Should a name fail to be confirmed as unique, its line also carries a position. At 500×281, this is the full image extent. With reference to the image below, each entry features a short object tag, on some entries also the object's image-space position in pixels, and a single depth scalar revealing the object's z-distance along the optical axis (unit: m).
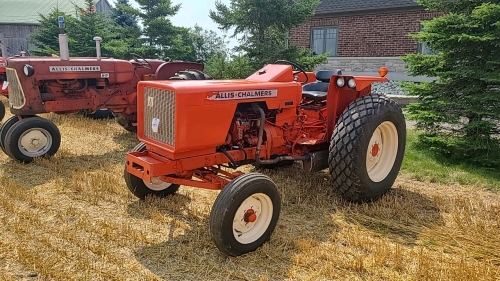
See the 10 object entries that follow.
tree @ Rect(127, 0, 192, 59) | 13.95
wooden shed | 22.61
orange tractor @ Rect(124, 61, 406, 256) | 3.29
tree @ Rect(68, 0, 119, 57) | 15.23
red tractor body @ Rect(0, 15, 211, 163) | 5.68
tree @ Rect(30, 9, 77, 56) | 16.56
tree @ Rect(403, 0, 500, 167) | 5.68
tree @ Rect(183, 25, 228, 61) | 19.23
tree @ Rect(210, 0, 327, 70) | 9.87
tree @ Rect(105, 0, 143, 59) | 13.78
